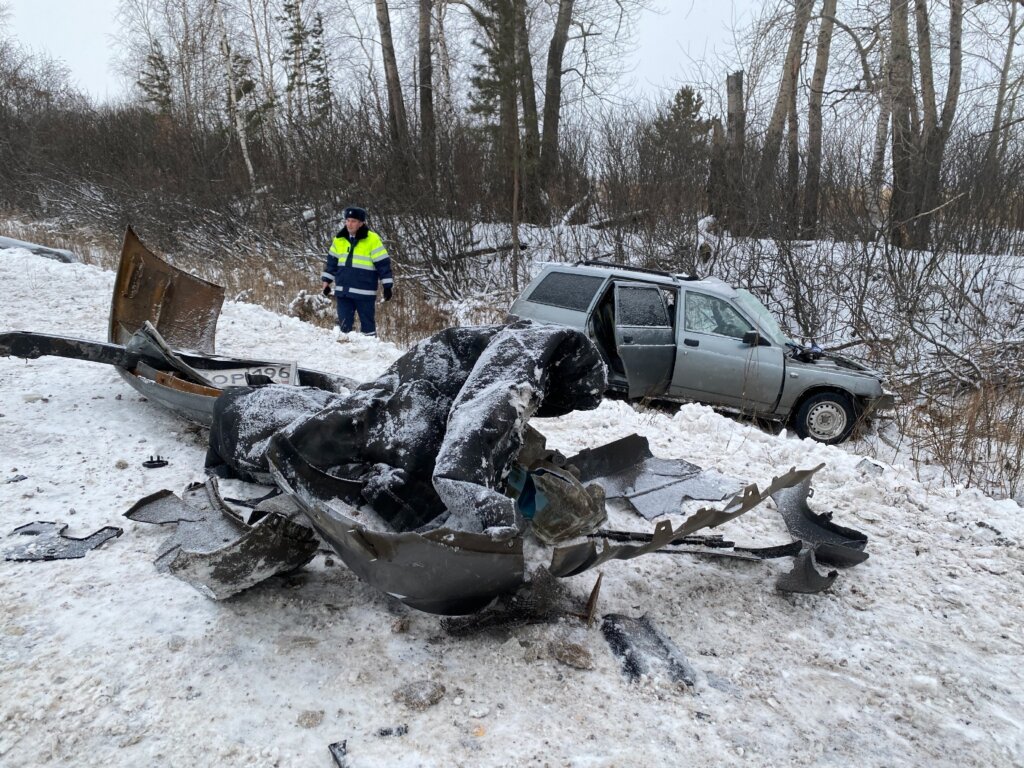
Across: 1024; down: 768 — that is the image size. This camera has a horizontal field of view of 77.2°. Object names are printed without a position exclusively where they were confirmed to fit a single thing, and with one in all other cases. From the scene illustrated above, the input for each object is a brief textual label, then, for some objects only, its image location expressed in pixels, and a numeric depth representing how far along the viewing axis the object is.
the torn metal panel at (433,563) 2.10
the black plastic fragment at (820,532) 2.97
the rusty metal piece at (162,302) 5.35
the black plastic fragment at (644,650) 2.28
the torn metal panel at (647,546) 2.24
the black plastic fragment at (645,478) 3.38
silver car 6.62
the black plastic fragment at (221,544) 2.36
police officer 8.34
